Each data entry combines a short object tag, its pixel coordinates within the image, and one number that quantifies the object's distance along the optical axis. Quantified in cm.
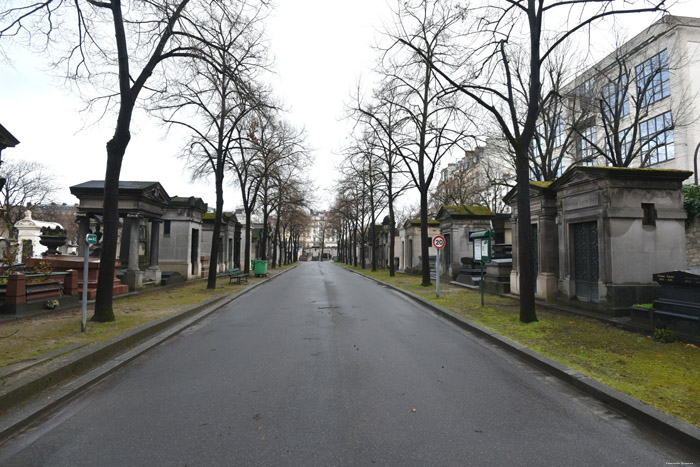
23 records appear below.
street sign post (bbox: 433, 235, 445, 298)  1477
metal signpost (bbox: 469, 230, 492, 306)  1258
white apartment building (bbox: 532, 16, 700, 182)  2240
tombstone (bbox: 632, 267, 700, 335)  677
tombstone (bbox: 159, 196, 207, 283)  2338
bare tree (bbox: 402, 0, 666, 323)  898
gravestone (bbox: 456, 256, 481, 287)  1938
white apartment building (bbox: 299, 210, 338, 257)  15273
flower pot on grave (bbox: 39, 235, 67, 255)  1719
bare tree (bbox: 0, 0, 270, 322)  863
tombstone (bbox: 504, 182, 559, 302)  1219
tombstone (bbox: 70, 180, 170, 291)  1644
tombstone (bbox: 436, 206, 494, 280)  2388
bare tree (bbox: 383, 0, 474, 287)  1527
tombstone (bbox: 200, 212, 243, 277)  2972
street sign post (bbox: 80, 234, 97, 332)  723
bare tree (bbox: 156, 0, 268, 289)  979
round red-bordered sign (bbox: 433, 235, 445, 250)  1477
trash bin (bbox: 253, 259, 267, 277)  2852
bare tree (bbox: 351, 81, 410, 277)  1662
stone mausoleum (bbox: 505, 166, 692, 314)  934
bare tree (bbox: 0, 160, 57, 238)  4338
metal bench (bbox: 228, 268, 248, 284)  2177
